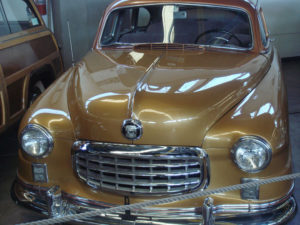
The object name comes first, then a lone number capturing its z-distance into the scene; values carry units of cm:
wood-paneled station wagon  386
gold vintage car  240
